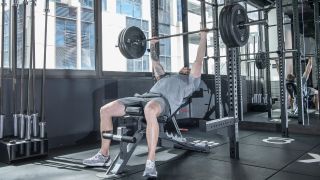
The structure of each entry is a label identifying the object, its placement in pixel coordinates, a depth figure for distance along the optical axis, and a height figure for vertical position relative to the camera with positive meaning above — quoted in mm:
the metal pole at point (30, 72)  2820 +222
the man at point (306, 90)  4872 +9
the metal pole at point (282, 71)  3691 +246
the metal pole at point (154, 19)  3637 +895
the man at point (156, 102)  2271 -72
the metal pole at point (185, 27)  5004 +1102
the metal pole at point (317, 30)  4371 +883
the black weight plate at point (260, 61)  5159 +551
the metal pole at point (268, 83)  4945 +138
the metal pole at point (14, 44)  2812 +483
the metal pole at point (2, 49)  2732 +422
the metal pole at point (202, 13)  4338 +1153
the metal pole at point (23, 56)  2838 +374
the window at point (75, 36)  3445 +697
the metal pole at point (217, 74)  4312 +259
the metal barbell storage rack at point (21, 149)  2613 -479
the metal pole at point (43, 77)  2885 +170
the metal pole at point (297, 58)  3941 +434
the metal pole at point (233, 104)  2719 -111
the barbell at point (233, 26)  2490 +557
